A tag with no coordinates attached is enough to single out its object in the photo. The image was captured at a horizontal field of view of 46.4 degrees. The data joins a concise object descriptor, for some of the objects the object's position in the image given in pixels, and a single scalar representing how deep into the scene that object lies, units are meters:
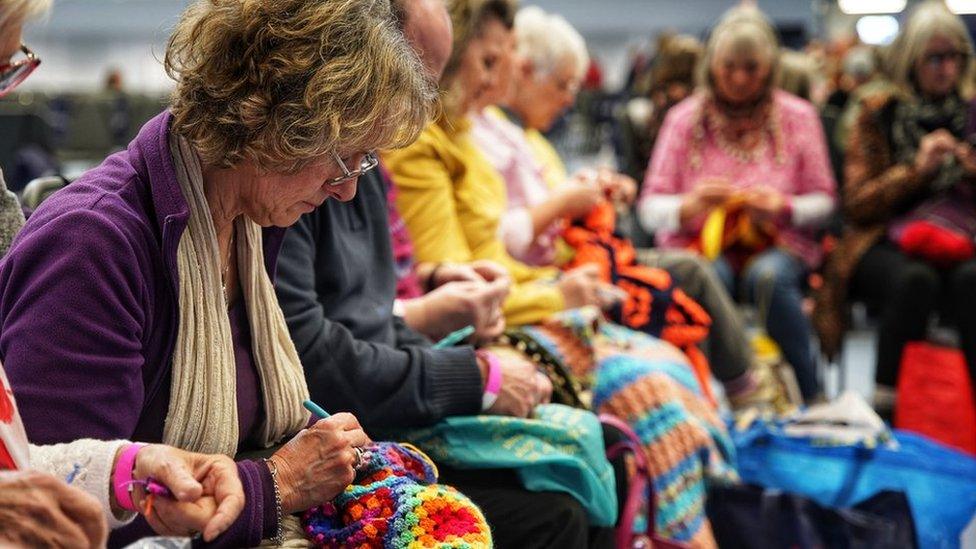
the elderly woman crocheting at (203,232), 1.20
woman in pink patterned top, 3.94
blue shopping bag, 2.66
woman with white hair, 3.04
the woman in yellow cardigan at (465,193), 2.43
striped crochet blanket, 2.42
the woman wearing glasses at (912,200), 3.84
